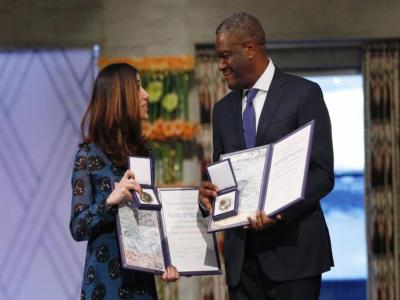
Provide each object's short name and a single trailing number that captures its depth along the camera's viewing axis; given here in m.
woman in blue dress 5.89
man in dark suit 5.82
